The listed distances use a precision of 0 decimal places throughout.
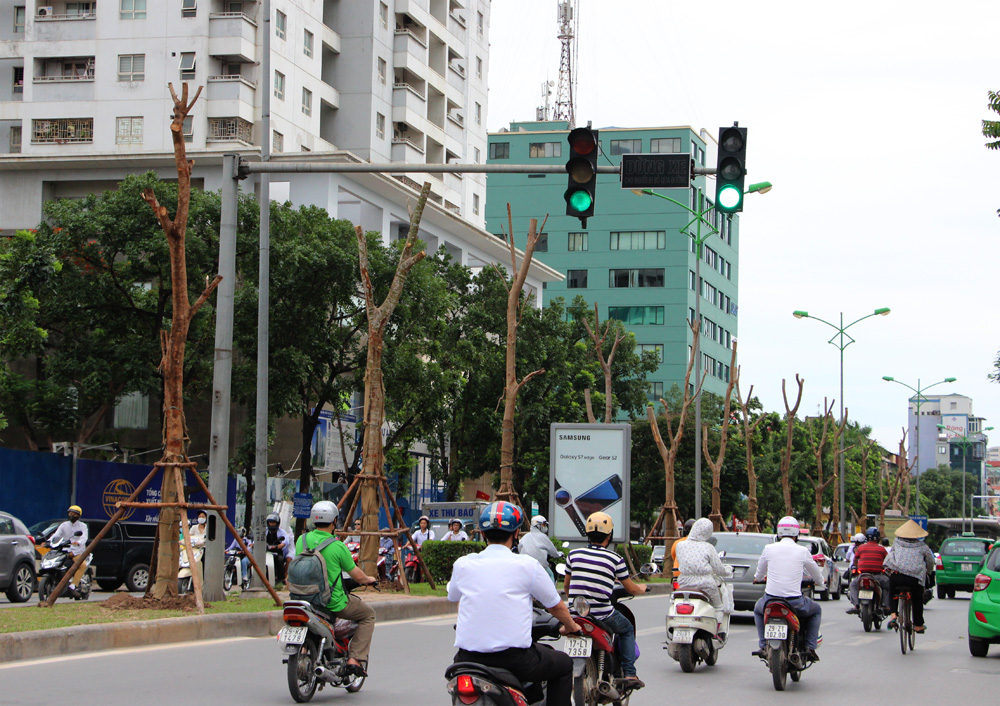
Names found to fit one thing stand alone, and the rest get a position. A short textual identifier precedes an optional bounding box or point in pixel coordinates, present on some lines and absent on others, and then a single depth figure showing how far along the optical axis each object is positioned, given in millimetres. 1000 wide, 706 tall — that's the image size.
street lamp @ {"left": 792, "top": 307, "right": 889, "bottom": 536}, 48919
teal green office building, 83812
